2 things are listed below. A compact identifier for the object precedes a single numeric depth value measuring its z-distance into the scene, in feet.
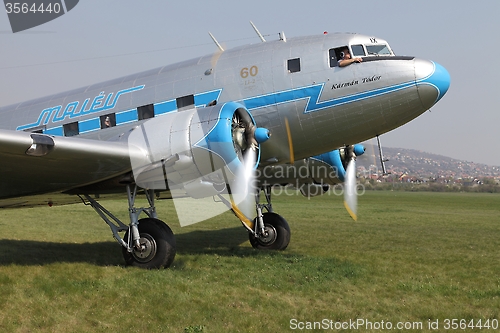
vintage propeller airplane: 26.66
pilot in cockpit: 30.21
